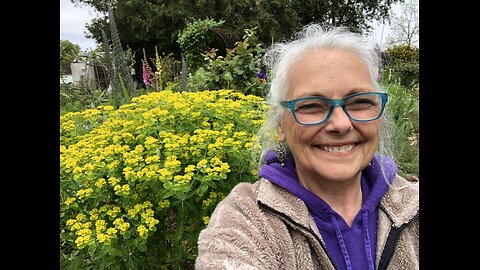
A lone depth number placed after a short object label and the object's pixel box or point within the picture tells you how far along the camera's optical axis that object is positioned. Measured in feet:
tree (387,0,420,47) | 62.92
